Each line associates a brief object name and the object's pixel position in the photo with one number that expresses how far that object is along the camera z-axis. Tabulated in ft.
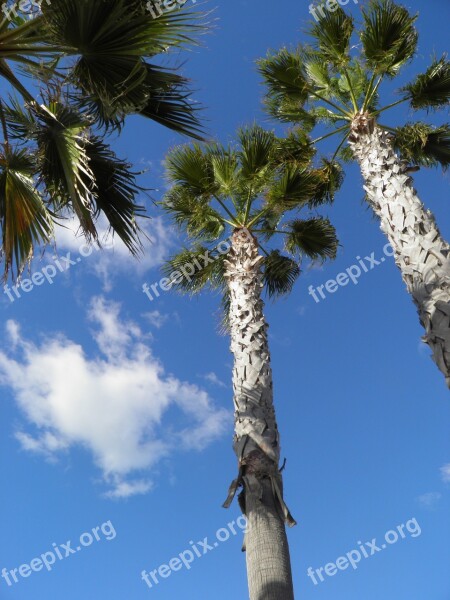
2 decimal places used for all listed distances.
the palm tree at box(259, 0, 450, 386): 15.11
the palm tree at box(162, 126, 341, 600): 15.42
